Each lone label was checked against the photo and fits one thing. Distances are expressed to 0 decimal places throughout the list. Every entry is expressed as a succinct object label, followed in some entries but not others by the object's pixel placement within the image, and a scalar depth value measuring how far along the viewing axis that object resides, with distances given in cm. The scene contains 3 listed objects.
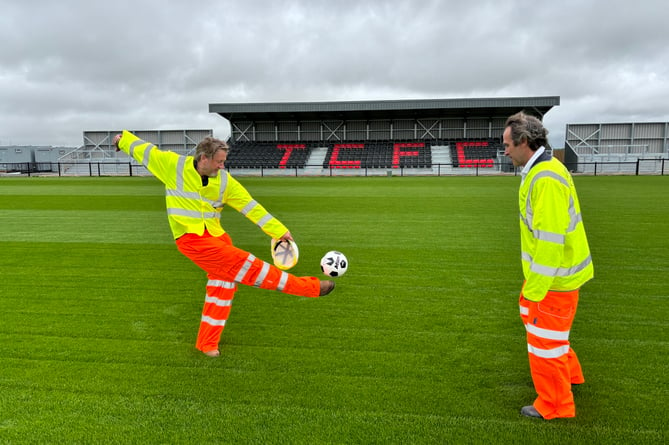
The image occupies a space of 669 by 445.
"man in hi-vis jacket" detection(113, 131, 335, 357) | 393
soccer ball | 481
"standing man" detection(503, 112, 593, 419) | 279
